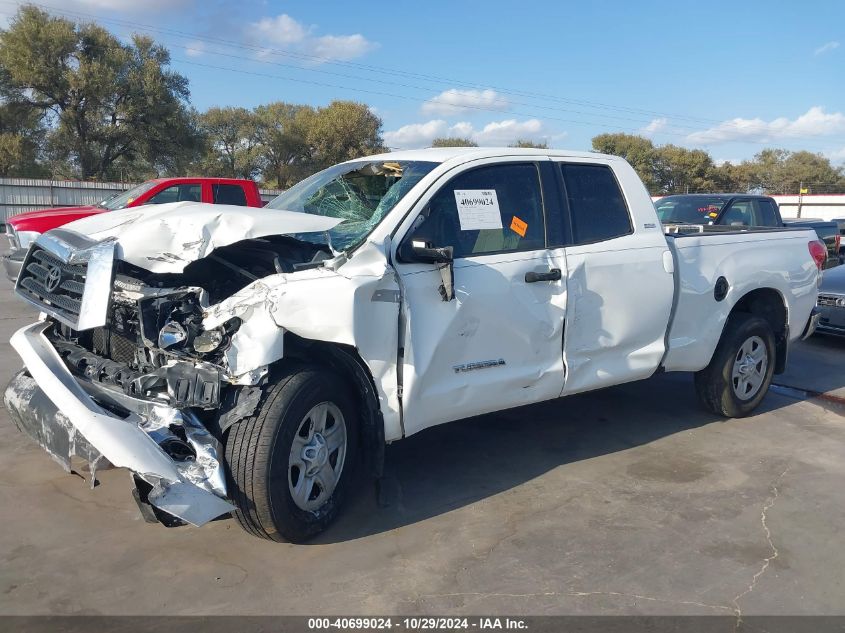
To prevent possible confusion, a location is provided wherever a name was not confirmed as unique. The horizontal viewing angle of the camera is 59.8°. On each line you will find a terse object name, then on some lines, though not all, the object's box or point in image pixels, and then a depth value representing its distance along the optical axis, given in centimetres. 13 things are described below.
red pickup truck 1038
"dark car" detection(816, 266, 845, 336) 894
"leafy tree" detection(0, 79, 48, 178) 3419
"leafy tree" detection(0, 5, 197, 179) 3325
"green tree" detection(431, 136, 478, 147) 4151
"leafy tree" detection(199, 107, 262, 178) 4578
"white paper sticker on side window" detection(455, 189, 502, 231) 433
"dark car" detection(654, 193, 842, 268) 1180
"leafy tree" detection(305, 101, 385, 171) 4275
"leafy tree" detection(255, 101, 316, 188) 4469
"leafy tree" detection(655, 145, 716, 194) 5234
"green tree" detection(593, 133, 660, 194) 5109
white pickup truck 344
